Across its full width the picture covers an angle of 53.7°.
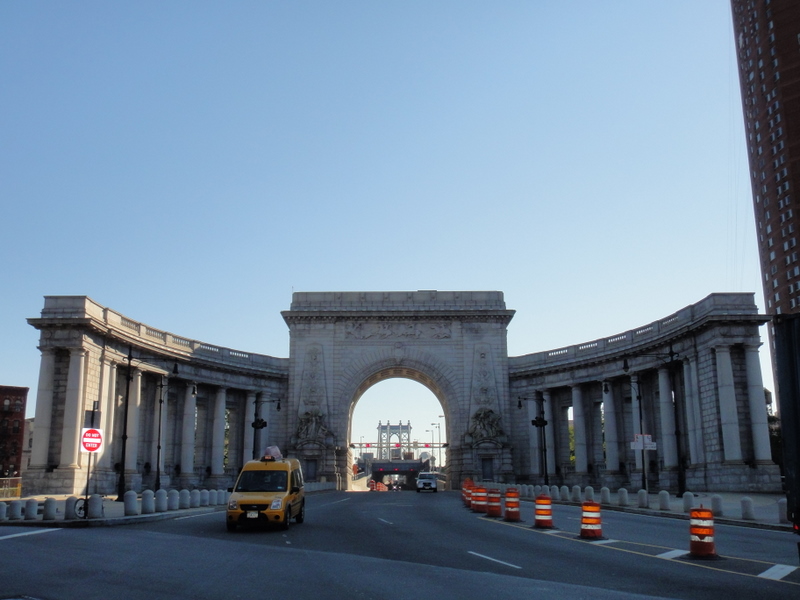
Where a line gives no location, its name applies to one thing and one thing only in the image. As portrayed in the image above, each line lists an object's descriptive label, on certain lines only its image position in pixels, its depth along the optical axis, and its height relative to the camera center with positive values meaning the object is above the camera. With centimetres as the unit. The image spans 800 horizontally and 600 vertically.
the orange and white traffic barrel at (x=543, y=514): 2406 -175
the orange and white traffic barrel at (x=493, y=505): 3112 -189
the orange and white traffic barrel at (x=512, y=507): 2744 -174
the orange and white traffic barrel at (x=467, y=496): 4066 -205
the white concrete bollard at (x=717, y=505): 3031 -192
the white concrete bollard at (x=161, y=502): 3284 -175
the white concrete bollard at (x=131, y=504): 2914 -161
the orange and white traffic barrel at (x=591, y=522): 2077 -173
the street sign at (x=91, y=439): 2859 +74
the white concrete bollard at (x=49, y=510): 2708 -168
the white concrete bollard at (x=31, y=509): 2778 -167
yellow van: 2392 -111
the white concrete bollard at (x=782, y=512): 2617 -193
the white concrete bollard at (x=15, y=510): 2773 -171
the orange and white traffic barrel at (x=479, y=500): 3497 -190
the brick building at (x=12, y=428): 9731 +401
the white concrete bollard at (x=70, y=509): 2744 -170
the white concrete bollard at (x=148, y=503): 3139 -170
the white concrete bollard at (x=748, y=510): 2822 -197
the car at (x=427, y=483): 7594 -246
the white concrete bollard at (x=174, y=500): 3469 -176
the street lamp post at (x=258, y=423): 5803 +257
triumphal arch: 4862 +504
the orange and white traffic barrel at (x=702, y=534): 1639 -163
